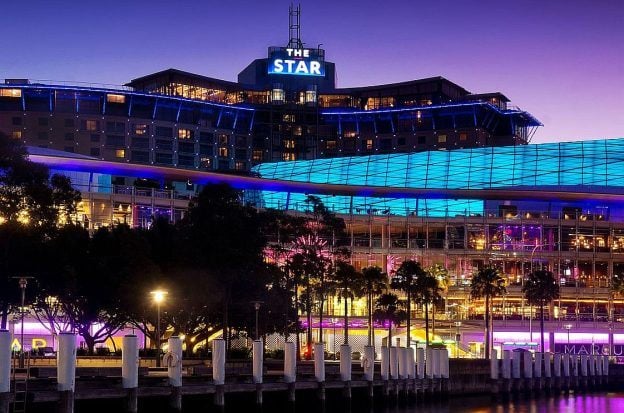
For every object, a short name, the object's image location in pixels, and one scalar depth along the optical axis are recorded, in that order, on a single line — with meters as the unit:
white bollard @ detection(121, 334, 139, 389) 58.06
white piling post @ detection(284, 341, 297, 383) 72.62
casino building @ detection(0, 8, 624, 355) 171.50
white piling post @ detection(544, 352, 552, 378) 119.34
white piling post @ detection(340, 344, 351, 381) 79.38
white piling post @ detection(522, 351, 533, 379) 113.19
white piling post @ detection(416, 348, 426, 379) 92.88
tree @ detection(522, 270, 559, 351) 152.12
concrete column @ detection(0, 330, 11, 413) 49.50
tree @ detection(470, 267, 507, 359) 146.38
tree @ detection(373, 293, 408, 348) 131.38
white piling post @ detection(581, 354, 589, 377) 130.62
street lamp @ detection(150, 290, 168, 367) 79.94
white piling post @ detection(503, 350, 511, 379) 108.19
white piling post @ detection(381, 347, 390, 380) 85.62
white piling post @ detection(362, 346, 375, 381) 83.38
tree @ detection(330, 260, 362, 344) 125.25
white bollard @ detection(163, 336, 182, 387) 61.97
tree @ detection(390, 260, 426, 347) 135.25
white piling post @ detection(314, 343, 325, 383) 76.00
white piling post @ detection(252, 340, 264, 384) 69.74
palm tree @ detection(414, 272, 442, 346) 135.62
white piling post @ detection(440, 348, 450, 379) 96.97
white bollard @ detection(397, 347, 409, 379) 89.12
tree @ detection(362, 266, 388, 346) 132.50
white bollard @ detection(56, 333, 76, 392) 53.94
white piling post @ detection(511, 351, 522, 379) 110.56
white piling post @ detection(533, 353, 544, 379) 116.25
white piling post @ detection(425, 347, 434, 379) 94.69
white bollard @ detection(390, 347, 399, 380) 87.62
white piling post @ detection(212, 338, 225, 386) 65.62
